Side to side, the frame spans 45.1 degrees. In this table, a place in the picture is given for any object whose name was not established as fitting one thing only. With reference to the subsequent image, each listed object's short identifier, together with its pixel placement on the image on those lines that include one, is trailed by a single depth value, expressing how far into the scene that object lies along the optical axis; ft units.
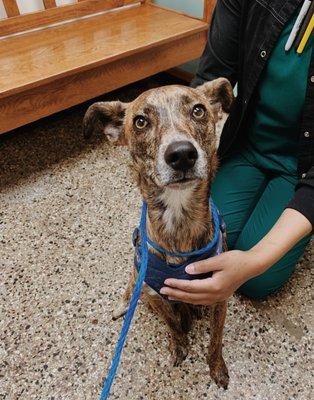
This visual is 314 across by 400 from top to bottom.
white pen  3.83
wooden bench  6.41
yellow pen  3.87
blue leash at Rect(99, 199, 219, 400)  3.25
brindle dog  3.10
